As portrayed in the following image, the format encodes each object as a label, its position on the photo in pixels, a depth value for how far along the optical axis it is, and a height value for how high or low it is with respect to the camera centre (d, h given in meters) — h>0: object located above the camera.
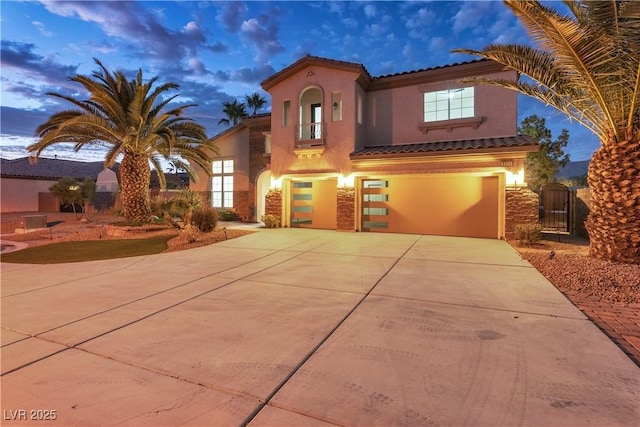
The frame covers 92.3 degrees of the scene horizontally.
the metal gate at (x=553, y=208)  14.81 +0.07
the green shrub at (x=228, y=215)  19.81 -0.50
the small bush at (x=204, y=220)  12.62 -0.53
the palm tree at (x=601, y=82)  6.13 +2.85
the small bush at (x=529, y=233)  10.14 -0.81
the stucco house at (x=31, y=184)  25.83 +1.98
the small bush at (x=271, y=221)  15.66 -0.68
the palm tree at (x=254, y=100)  44.16 +15.46
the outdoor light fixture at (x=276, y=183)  15.95 +1.28
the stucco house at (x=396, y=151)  12.15 +2.42
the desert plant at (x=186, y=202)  14.94 +0.25
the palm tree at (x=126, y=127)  12.30 +3.33
